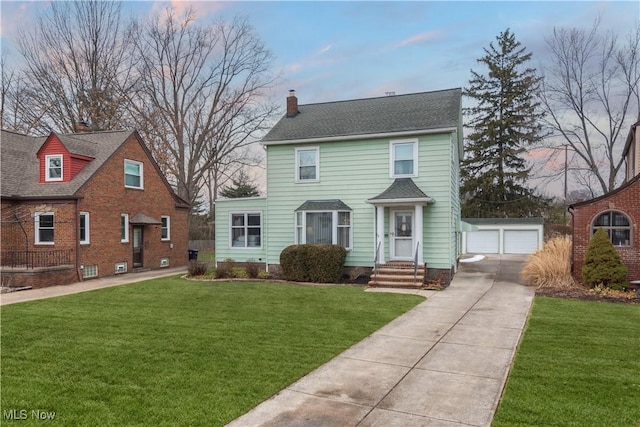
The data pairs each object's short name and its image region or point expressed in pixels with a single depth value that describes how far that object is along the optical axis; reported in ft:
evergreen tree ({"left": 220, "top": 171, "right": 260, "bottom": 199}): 124.67
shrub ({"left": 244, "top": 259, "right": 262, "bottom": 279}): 51.80
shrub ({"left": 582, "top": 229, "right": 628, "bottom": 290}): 40.42
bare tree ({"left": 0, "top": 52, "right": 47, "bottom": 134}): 94.73
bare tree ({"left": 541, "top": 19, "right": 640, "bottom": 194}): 86.02
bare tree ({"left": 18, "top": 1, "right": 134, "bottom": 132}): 97.14
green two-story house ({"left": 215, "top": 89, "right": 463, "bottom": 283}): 47.70
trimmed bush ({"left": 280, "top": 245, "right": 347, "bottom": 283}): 48.57
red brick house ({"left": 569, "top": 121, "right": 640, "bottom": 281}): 42.60
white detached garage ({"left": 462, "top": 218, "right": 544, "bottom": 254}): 92.64
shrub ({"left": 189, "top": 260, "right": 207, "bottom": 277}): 55.01
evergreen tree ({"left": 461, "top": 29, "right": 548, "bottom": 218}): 119.96
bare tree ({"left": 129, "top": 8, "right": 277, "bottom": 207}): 103.04
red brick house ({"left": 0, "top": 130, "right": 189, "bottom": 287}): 52.60
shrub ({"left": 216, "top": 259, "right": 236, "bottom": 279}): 52.08
